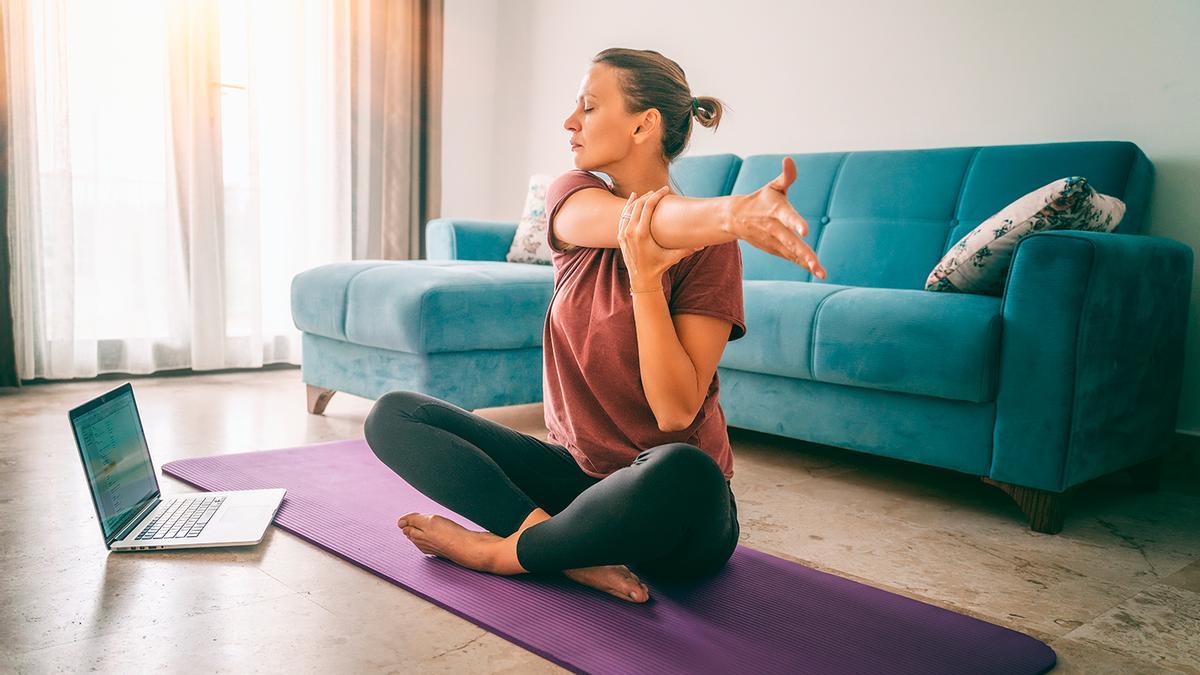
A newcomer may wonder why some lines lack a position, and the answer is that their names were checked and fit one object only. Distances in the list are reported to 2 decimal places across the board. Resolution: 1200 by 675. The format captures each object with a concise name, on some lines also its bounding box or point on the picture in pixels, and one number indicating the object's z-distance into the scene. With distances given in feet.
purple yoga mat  4.00
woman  4.11
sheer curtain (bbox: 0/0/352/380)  10.71
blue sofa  6.36
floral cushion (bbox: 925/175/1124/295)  6.59
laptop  5.05
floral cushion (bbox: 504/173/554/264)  11.35
